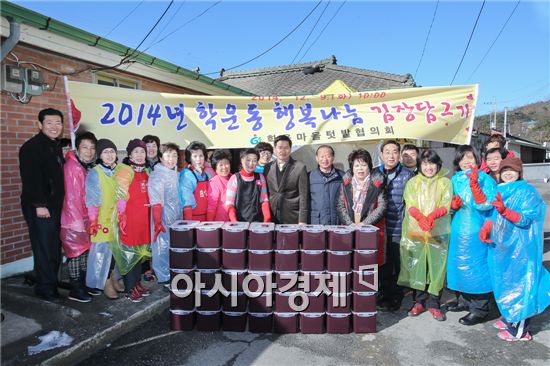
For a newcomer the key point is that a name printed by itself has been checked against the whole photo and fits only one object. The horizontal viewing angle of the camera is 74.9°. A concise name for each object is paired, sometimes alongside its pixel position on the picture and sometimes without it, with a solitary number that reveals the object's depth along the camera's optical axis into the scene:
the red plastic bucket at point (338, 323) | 3.58
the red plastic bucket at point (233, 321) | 3.62
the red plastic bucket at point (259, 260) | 3.52
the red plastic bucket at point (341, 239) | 3.49
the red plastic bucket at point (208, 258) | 3.55
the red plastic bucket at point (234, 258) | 3.53
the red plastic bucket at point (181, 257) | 3.54
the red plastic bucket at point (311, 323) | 3.57
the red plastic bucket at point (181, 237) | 3.53
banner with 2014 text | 4.79
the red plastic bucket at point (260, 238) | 3.50
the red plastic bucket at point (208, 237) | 3.55
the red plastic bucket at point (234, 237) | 3.52
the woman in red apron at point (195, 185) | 4.30
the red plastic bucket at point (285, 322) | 3.59
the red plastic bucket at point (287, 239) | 3.52
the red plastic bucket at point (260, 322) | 3.59
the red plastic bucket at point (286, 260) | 3.51
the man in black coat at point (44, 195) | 3.56
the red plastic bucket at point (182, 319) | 3.62
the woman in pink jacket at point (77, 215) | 3.75
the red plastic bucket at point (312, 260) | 3.50
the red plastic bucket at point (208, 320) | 3.62
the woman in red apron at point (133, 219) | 3.97
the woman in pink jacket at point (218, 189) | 4.37
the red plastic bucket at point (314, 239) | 3.50
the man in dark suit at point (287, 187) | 4.22
